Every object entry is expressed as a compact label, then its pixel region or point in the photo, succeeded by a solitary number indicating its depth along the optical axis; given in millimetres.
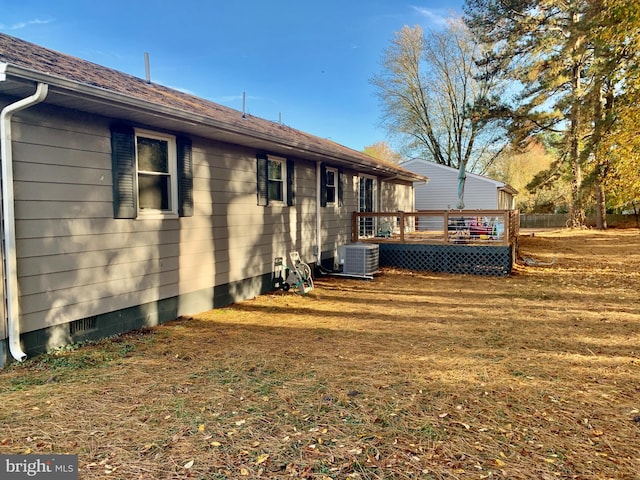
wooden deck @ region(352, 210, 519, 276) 9312
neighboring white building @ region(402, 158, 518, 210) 19672
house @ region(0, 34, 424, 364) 3830
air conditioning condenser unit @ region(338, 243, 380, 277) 9148
